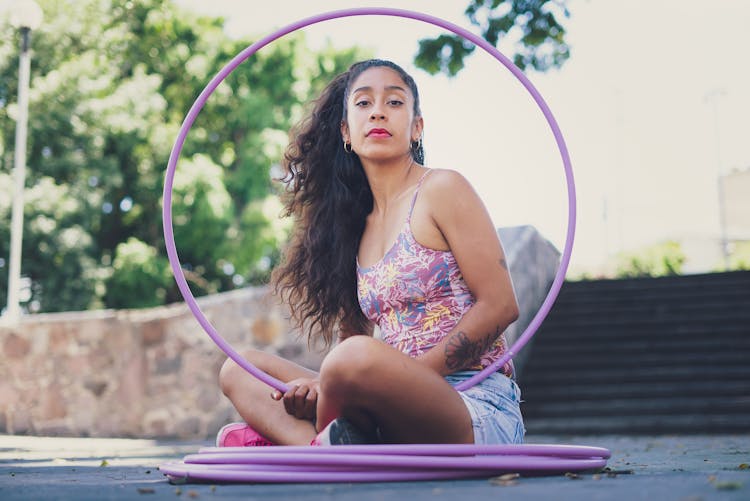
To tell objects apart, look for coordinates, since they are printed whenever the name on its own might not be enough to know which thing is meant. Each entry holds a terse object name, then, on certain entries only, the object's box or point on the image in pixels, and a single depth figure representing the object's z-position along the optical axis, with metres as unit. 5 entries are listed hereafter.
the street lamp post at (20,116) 8.90
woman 2.40
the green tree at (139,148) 15.45
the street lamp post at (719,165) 27.55
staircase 7.02
